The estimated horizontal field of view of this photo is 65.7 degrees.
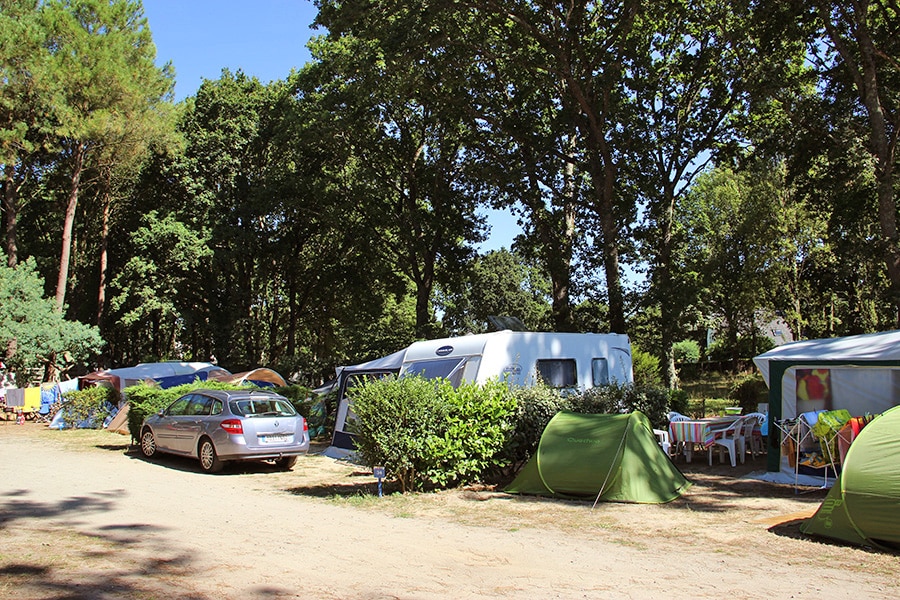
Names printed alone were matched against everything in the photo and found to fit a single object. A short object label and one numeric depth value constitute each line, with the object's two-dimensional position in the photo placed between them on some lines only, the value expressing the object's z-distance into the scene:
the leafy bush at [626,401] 11.23
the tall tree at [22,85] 25.23
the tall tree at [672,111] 19.30
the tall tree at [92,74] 26.34
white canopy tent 9.80
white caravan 11.99
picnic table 11.93
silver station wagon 11.65
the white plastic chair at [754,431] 12.57
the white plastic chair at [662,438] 11.77
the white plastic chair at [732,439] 11.90
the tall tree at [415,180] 24.92
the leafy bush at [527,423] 10.44
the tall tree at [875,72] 15.70
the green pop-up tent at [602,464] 8.85
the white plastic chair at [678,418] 12.57
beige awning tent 22.45
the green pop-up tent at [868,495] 6.19
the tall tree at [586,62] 17.98
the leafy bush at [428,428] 9.49
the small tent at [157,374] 23.72
